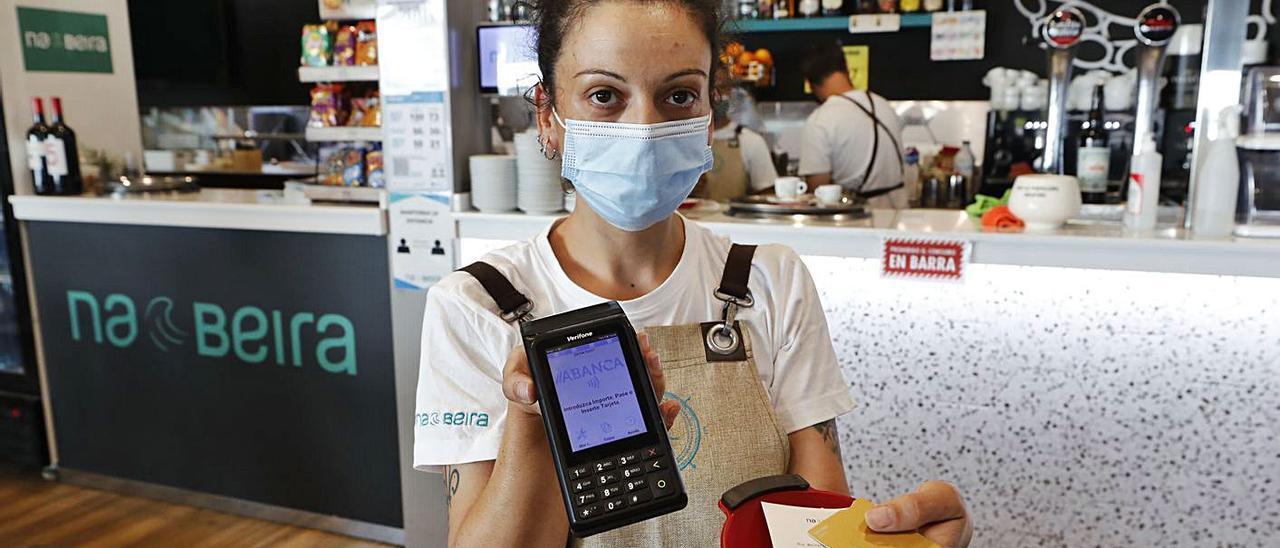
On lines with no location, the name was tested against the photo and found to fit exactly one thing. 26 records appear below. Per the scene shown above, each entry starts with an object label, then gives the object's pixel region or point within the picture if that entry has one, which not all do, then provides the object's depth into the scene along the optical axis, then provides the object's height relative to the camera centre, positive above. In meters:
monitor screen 2.75 +0.22
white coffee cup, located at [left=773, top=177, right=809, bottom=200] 3.02 -0.21
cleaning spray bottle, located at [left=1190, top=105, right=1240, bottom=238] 2.37 -0.18
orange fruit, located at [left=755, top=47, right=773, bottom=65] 5.85 +0.44
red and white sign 2.49 -0.38
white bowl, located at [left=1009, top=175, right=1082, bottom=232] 2.48 -0.22
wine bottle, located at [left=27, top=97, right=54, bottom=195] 3.51 -0.06
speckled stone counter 2.39 -0.73
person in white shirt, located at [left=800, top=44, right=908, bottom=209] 4.25 -0.11
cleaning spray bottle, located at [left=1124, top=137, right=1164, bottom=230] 2.47 -0.19
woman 1.19 -0.24
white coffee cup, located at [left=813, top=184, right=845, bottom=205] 2.93 -0.23
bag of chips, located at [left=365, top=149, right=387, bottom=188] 3.12 -0.13
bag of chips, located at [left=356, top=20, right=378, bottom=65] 3.04 +0.29
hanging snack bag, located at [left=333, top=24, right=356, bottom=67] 3.07 +0.29
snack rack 3.04 +0.01
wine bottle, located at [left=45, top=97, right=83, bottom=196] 3.50 -0.08
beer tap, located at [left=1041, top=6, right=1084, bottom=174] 3.10 +0.19
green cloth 2.78 -0.26
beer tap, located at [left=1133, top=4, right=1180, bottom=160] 2.77 +0.21
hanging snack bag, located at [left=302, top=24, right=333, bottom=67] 3.10 +0.30
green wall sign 3.61 +0.40
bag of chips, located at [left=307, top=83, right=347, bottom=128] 3.20 +0.09
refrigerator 3.67 -0.97
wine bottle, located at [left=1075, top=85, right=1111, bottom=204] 2.85 -0.15
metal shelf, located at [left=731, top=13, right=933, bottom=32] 5.43 +0.61
